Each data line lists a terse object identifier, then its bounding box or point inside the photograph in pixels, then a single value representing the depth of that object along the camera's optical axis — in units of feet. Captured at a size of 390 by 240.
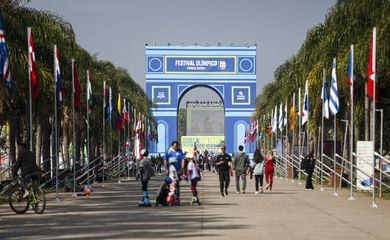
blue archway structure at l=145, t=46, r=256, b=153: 359.87
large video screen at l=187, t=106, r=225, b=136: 472.44
